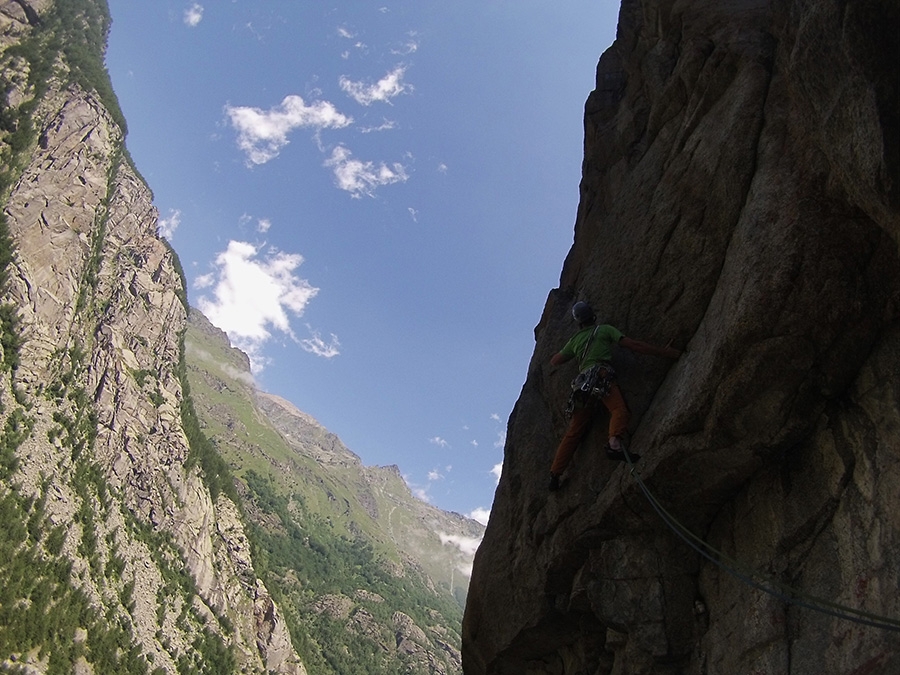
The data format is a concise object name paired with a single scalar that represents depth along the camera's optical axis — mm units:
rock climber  8109
